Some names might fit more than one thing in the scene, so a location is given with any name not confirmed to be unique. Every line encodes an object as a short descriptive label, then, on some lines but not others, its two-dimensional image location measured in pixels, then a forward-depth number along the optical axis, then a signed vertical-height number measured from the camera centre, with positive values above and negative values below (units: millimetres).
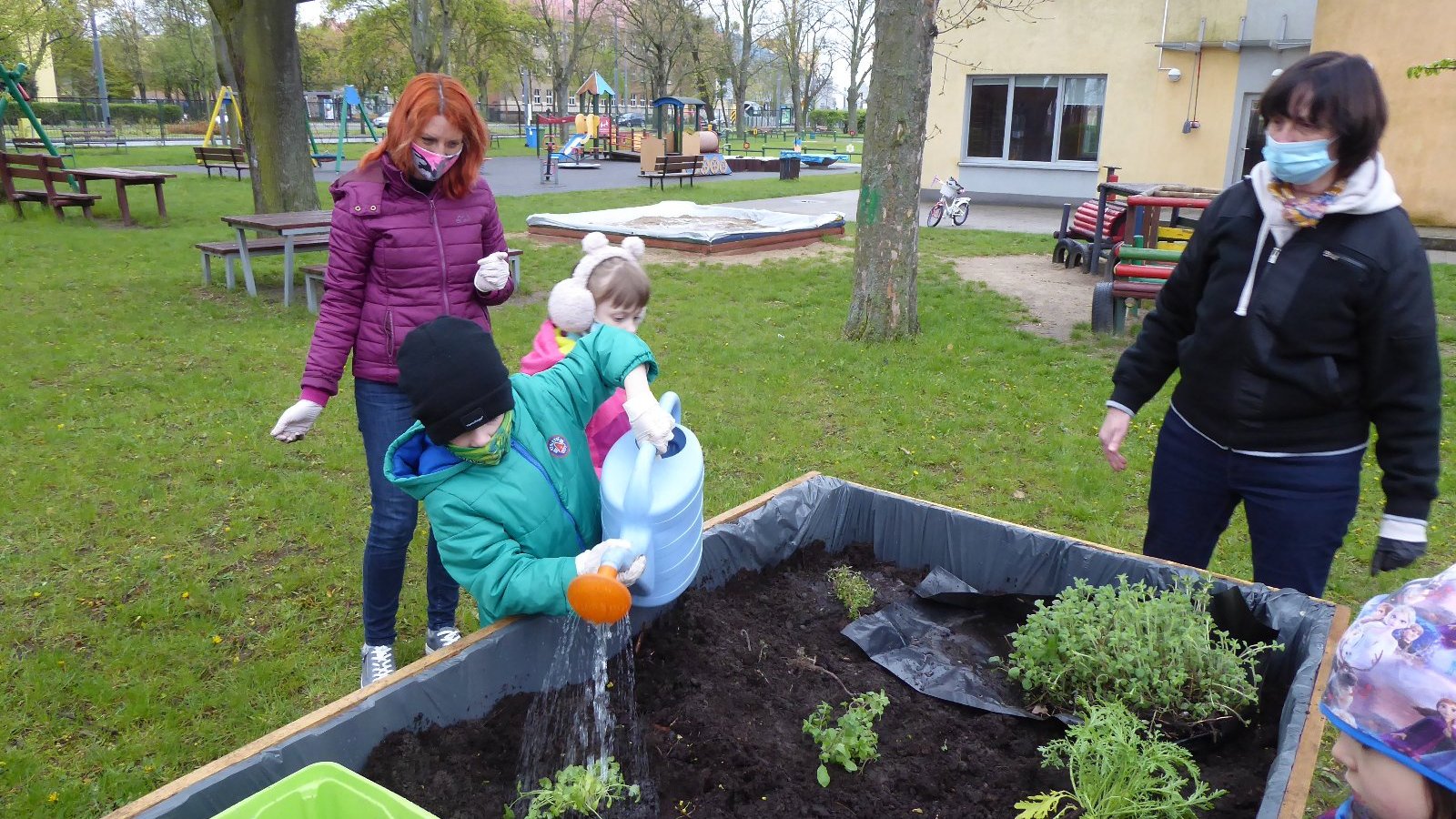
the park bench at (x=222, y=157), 19016 -3
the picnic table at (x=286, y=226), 7766 -530
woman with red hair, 2576 -288
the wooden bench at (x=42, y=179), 12406 -331
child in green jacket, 1835 -598
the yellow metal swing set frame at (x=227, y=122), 24125 +979
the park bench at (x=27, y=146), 23750 +204
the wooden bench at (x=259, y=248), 8367 -767
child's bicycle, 15055 -532
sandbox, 11273 -742
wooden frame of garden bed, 1703 -1082
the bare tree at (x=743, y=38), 44156 +5859
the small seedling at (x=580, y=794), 1957 -1251
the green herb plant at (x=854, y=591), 2811 -1203
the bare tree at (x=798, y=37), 46938 +6479
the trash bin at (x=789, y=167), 23453 -1
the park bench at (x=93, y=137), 30016 +552
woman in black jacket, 1993 -355
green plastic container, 1481 -965
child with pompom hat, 2564 -363
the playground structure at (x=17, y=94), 15523 +972
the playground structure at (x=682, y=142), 23781 +595
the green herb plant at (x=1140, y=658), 2164 -1078
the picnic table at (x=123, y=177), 11719 -261
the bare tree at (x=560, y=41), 42656 +5642
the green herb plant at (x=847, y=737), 2158 -1254
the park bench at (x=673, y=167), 19911 -56
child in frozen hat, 998 -546
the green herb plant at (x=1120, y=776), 1856 -1158
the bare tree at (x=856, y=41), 41875 +5428
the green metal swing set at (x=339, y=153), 21391 +142
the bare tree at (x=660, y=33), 34969 +5005
